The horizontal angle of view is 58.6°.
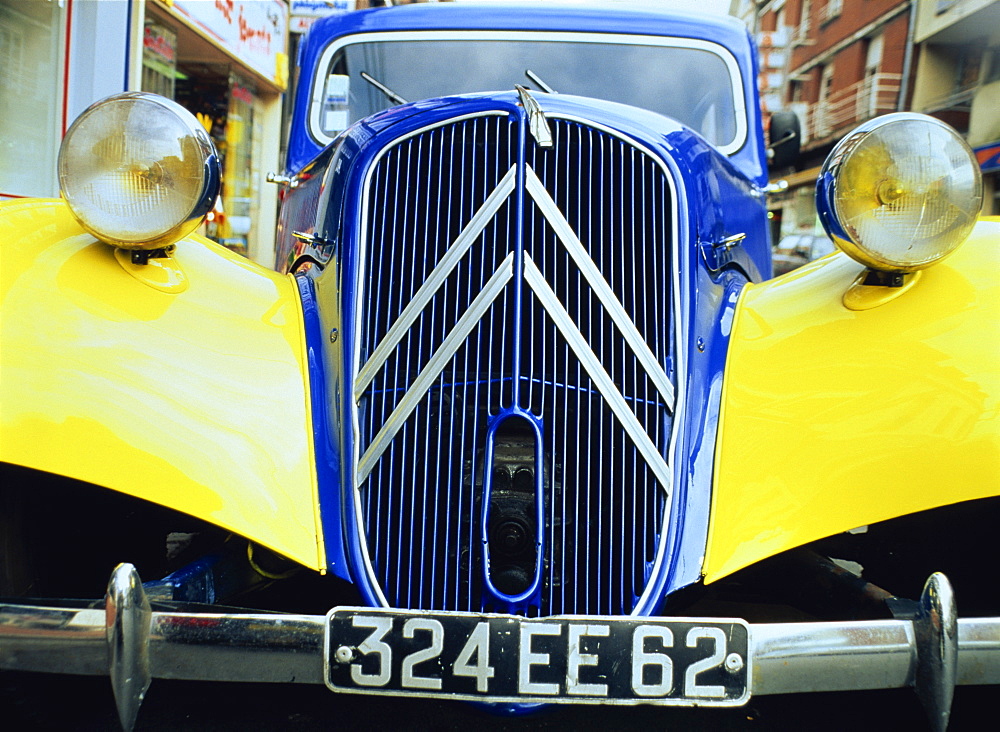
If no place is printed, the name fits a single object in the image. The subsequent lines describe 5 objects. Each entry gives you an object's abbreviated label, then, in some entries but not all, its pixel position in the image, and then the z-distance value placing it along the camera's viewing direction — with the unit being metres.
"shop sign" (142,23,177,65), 7.23
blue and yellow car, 1.39
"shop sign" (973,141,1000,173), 14.92
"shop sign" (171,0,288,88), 8.00
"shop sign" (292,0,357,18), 9.78
